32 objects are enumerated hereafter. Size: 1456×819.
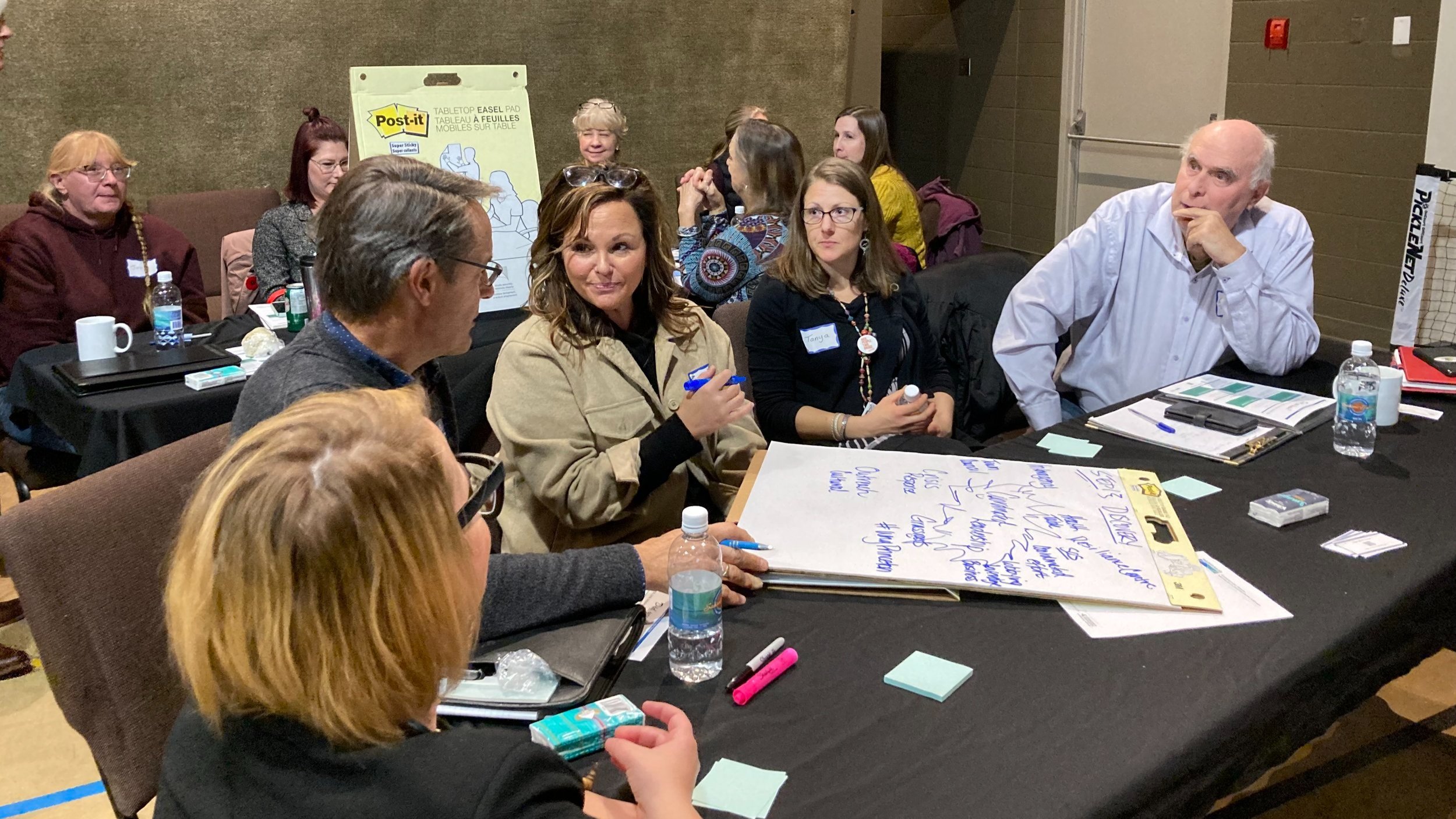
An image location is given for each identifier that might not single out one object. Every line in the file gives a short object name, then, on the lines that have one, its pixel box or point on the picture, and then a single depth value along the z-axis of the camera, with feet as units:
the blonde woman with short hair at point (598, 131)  17.69
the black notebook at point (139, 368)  9.70
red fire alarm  17.79
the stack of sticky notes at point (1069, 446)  7.13
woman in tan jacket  6.84
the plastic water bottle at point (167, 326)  10.97
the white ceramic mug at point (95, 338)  10.31
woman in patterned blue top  12.35
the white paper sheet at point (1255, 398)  7.71
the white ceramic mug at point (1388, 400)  7.54
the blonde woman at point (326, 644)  2.77
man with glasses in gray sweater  5.19
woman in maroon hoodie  12.09
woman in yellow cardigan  16.30
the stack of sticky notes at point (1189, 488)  6.46
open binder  7.13
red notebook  8.21
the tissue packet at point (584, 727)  4.08
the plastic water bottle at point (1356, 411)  7.02
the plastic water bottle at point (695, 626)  4.61
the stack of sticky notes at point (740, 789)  3.82
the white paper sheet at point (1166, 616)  4.95
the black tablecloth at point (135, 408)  9.38
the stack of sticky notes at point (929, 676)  4.50
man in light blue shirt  8.71
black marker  4.51
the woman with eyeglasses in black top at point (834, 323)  9.15
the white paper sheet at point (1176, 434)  7.11
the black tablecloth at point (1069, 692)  3.97
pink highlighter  4.43
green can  11.57
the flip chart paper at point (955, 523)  5.26
